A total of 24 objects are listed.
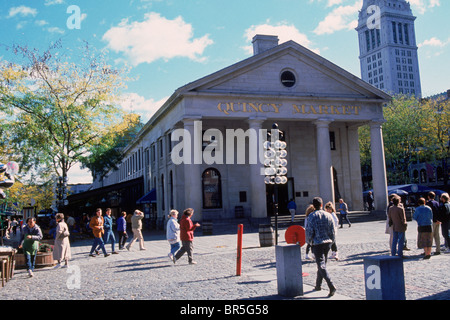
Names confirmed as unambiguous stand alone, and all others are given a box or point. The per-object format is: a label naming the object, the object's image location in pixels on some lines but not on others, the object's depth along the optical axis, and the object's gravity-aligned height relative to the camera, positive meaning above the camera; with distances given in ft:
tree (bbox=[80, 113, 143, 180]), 102.83 +18.24
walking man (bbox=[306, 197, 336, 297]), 27.43 -1.99
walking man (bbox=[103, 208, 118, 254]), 58.13 -2.18
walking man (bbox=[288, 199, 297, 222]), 94.68 -0.67
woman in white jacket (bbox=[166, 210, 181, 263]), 44.62 -2.47
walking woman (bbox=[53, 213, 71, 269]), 46.50 -3.01
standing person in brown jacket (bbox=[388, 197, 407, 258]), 40.40 -2.26
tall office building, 459.32 +165.95
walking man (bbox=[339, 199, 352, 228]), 84.28 -1.61
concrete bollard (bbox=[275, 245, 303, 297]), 26.84 -4.15
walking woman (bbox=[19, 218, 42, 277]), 43.26 -2.42
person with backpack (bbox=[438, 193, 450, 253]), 43.57 -1.77
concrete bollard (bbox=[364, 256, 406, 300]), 21.80 -3.89
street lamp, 49.88 +5.42
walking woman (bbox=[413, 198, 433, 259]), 40.70 -2.60
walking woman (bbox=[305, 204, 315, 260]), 41.06 -4.62
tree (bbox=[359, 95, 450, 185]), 164.35 +26.41
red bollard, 36.37 -4.16
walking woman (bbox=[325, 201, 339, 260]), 41.73 -3.97
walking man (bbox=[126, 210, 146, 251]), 62.38 -2.05
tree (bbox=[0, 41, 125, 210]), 92.89 +22.88
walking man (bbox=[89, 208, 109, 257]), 53.98 -1.82
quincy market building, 96.94 +19.31
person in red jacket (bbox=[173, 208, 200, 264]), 44.39 -2.70
